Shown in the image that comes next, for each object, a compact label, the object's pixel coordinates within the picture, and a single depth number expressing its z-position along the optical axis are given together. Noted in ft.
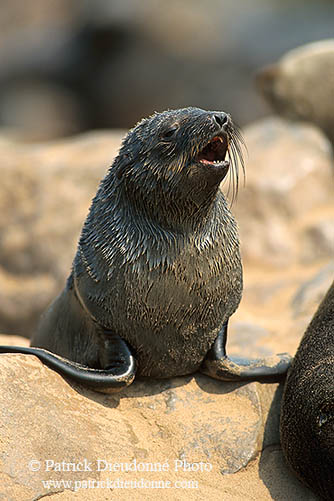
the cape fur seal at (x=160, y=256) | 23.95
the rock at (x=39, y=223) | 53.11
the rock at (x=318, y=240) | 50.60
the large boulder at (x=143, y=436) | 22.04
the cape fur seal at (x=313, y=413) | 22.54
